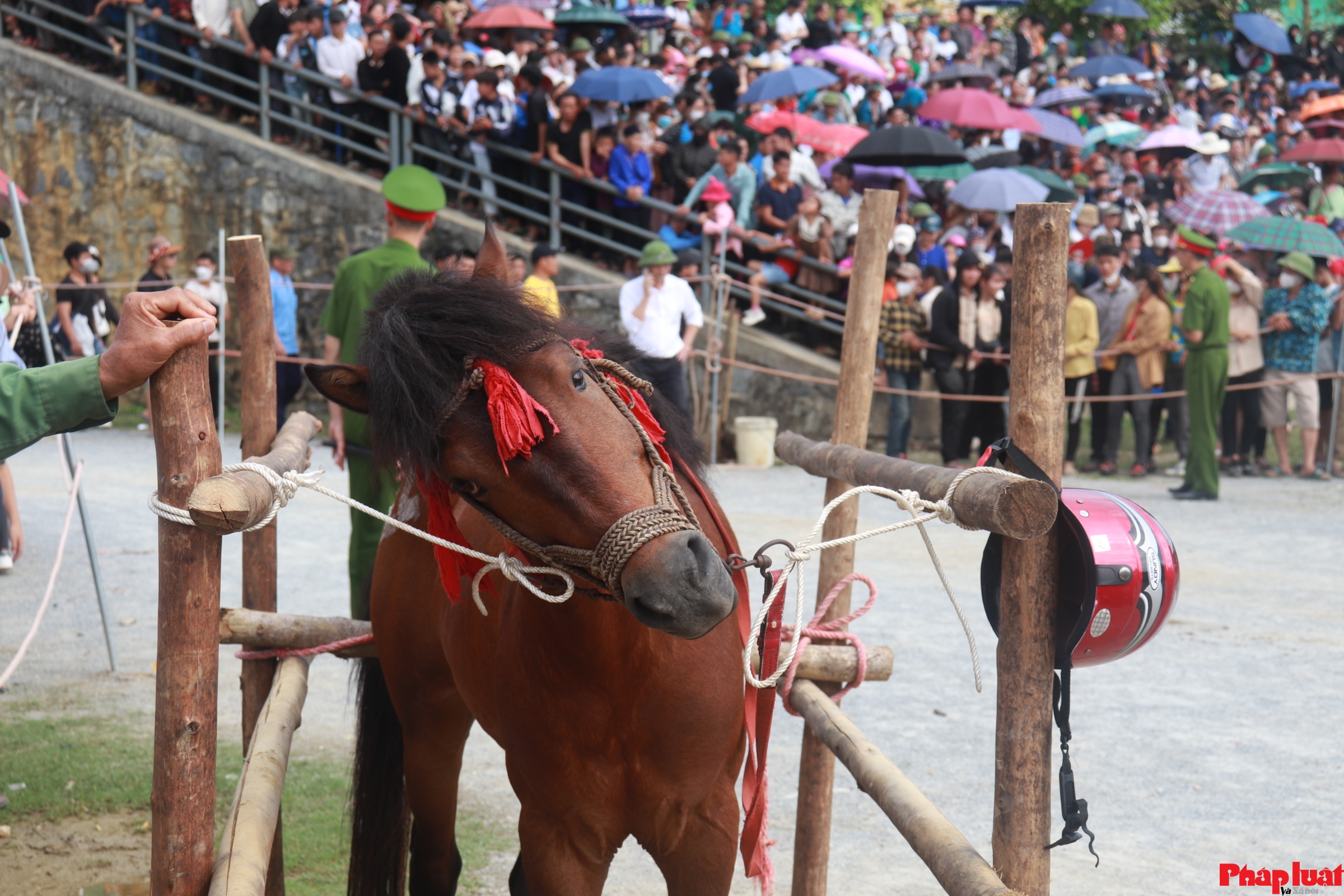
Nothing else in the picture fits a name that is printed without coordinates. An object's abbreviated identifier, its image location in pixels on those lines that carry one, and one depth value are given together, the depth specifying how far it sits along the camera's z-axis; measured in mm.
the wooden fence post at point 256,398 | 3574
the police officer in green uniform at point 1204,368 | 9672
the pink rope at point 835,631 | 3270
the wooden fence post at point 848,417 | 3436
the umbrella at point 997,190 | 12078
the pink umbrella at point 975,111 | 14211
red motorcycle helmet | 2191
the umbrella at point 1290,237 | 10562
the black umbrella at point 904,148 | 12523
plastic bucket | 10984
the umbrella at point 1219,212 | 12984
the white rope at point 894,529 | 2354
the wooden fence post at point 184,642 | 2182
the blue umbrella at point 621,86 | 12094
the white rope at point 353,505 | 2133
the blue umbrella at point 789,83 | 13914
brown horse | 2047
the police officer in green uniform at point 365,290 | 4395
